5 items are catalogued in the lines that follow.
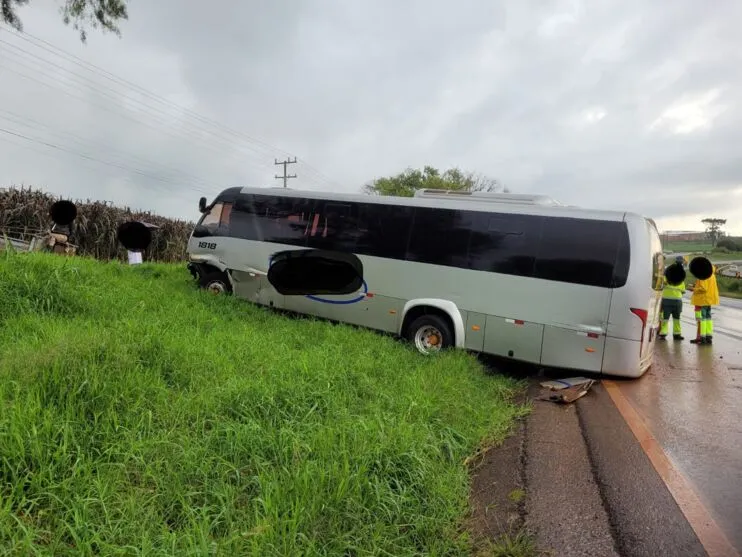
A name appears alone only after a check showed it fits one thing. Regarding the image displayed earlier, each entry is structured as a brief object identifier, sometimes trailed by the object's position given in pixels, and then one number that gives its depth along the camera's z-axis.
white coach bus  6.22
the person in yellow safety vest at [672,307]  10.48
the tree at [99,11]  11.25
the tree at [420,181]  53.39
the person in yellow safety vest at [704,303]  9.93
